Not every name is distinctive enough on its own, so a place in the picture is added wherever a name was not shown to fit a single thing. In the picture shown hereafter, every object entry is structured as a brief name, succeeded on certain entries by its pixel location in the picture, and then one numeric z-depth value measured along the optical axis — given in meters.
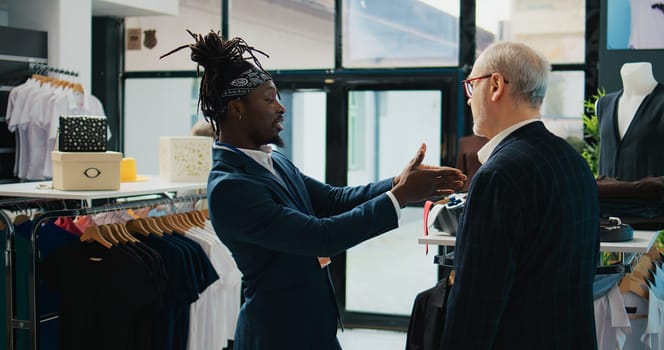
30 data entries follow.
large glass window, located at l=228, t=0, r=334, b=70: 6.63
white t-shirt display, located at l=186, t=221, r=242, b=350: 4.30
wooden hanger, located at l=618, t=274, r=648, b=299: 3.53
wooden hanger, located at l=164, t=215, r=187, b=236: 4.41
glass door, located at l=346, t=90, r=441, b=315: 6.51
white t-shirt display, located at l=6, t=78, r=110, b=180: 6.18
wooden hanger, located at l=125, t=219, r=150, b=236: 4.20
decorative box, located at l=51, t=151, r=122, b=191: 3.88
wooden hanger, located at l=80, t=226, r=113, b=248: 3.93
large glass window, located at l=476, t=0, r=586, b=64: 5.96
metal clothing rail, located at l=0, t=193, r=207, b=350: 3.75
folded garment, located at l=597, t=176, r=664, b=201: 3.35
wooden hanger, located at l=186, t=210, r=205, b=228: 4.70
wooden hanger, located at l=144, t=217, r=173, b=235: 4.29
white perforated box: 4.79
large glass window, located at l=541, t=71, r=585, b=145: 6.00
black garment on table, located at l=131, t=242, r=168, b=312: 3.89
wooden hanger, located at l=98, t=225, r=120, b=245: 4.00
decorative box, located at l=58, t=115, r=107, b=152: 3.98
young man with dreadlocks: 2.21
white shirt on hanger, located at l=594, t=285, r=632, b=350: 3.33
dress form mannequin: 4.72
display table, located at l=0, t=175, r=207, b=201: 3.78
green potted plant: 5.48
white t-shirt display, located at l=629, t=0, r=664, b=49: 5.35
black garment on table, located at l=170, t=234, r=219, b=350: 4.13
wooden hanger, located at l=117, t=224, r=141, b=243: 4.04
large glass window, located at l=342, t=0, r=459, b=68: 6.32
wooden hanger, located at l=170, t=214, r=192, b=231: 4.52
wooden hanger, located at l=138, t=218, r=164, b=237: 4.21
